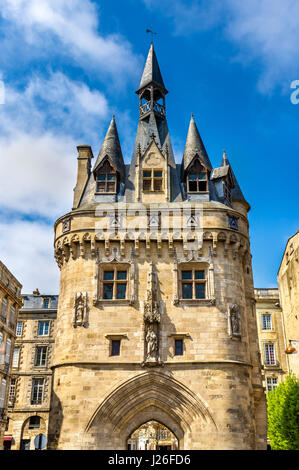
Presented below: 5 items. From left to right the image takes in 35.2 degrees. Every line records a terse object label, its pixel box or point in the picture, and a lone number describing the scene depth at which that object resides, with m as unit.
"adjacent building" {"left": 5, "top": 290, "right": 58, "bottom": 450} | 37.25
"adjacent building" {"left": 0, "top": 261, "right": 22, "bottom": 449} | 24.09
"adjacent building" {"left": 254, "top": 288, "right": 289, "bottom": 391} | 37.69
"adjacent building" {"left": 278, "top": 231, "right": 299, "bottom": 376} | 32.50
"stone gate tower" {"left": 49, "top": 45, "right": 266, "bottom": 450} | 19.38
